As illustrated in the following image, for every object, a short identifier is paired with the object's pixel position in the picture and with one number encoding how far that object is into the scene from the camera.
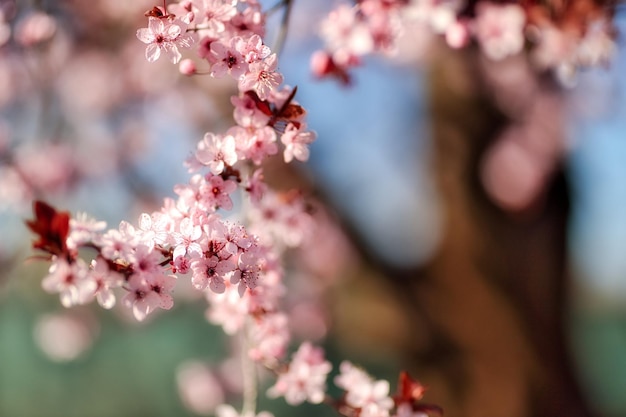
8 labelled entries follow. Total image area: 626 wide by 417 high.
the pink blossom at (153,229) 0.93
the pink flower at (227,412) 1.06
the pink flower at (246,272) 0.95
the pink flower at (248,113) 0.96
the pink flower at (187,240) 0.93
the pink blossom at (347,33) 1.13
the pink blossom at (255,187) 0.97
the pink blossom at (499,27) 1.20
